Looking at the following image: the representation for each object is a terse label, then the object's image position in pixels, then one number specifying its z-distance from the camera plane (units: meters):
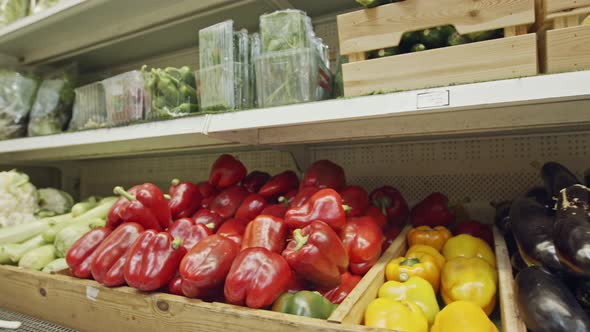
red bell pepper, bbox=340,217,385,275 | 1.02
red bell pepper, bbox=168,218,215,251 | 1.11
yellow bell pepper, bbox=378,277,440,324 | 0.91
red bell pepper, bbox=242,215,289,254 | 0.98
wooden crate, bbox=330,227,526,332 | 0.69
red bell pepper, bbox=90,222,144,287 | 1.00
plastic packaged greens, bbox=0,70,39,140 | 1.82
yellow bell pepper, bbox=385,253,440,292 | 0.98
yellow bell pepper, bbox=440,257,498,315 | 0.89
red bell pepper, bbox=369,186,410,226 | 1.35
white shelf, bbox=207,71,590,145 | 0.75
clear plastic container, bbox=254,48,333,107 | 1.08
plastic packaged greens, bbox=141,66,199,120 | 1.34
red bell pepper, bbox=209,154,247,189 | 1.47
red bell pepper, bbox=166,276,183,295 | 0.96
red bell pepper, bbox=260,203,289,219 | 1.21
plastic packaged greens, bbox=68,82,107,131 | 1.65
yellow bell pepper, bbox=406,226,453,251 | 1.19
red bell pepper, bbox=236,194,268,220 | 1.29
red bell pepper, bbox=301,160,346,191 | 1.30
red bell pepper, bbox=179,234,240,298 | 0.88
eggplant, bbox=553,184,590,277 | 0.67
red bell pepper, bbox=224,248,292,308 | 0.83
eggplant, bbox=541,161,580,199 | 0.95
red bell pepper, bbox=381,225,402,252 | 1.26
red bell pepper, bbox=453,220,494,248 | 1.22
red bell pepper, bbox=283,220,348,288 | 0.89
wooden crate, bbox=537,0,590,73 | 0.75
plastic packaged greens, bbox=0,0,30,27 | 2.04
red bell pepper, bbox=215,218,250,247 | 1.13
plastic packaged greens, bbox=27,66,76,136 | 1.82
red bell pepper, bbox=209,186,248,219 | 1.37
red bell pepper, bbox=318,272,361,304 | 0.95
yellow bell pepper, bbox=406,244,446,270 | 1.07
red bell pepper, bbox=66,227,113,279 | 1.12
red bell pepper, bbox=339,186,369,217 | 1.23
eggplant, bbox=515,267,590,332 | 0.63
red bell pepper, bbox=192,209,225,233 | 1.32
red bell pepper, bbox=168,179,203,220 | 1.36
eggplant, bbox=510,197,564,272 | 0.78
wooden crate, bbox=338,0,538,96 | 0.80
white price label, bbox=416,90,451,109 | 0.82
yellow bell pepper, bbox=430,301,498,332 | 0.75
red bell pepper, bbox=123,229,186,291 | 0.93
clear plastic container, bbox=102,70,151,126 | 1.42
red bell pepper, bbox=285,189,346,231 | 1.02
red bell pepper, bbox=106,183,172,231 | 1.16
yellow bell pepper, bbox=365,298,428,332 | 0.77
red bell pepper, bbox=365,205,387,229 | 1.24
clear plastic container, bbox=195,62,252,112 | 1.18
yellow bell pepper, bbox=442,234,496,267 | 1.08
